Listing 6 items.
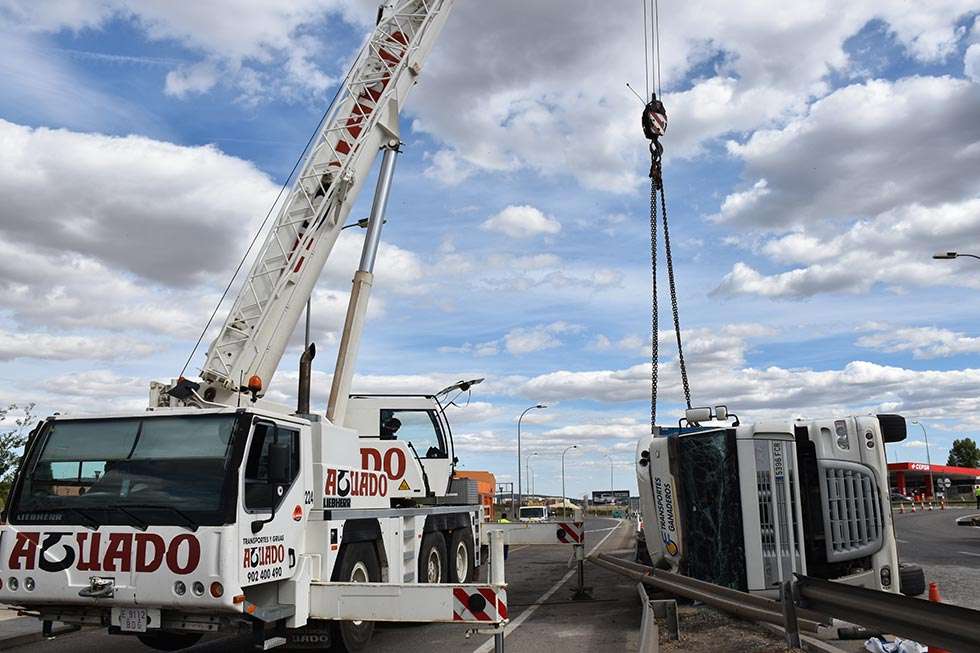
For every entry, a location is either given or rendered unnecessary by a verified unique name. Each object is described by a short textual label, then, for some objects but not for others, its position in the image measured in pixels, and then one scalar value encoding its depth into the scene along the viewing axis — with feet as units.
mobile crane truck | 22.67
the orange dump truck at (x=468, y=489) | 41.98
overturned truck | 29.86
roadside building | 326.85
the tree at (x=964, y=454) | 429.79
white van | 202.08
